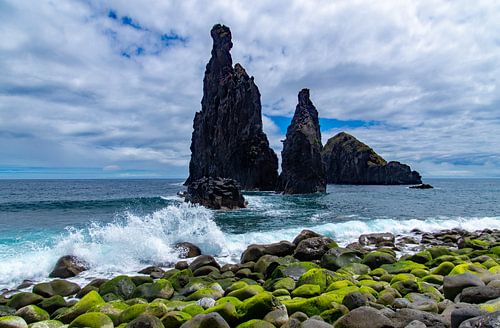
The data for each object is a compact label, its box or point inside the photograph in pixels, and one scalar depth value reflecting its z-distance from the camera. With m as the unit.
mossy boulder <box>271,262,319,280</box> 10.21
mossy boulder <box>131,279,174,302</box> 9.11
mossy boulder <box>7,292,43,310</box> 9.16
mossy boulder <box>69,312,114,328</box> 6.78
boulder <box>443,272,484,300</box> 7.63
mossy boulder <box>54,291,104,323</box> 7.79
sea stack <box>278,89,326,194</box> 75.75
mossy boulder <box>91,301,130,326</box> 7.40
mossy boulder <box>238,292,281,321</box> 6.73
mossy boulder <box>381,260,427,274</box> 10.68
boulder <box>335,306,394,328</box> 5.57
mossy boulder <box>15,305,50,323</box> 7.93
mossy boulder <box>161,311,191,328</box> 6.60
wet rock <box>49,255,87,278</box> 12.47
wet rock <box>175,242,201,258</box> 14.98
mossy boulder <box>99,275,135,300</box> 9.55
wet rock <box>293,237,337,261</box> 13.04
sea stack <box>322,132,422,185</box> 137.50
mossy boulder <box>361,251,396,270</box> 11.89
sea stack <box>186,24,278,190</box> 88.62
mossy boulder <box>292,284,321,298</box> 8.05
